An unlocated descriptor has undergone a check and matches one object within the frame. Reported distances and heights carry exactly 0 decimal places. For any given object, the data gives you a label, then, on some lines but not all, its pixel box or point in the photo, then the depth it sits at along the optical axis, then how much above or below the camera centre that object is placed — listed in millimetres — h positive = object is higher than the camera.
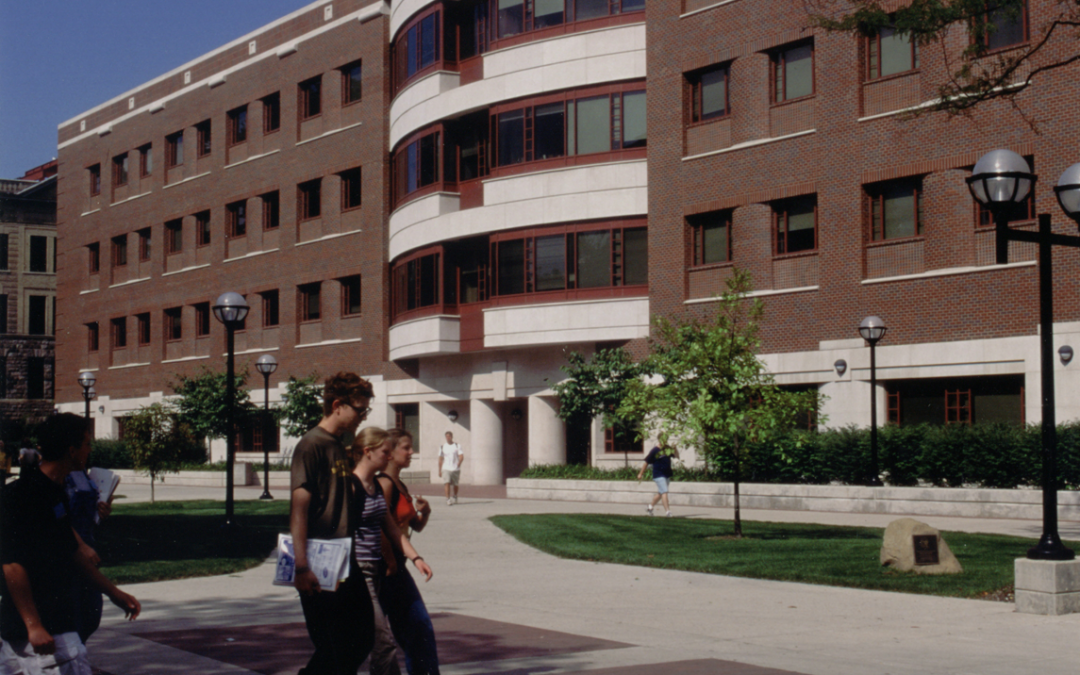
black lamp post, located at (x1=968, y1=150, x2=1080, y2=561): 11438 +1705
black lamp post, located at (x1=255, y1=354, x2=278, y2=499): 32056 +1139
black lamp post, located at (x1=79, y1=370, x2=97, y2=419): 42125 +1053
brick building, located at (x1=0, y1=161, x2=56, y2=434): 68250 +6821
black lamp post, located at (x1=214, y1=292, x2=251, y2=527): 18828 +1457
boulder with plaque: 13781 -1628
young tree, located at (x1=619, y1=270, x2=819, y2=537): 17984 +224
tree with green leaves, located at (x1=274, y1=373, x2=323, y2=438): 40750 +101
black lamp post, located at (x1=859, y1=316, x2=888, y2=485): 24453 +1557
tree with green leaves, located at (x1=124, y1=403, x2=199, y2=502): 33500 -841
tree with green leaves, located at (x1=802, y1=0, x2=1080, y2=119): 15209 +4882
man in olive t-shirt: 5918 -568
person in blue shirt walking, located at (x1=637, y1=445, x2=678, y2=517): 22859 -1106
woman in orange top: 7004 -1147
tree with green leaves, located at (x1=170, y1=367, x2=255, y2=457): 42000 +183
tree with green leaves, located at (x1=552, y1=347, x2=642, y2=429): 31031 +597
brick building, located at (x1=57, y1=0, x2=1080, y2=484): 27141 +5722
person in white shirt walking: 27094 -1168
